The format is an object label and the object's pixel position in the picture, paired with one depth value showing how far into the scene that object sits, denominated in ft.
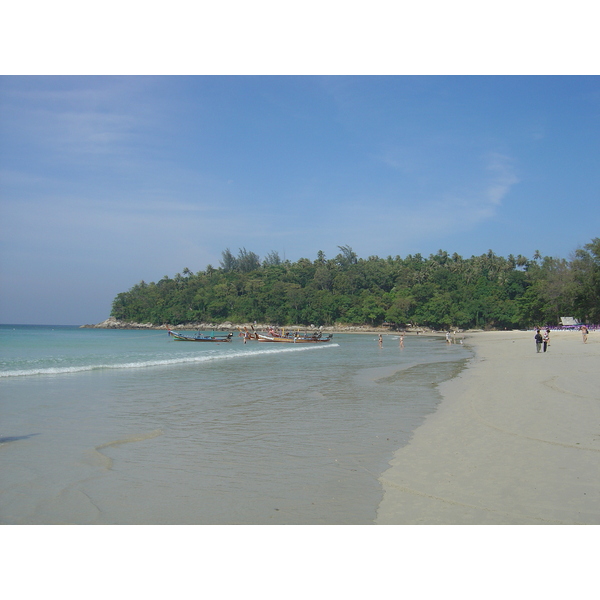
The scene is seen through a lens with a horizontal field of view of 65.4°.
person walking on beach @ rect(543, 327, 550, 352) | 99.80
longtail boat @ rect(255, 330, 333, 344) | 201.78
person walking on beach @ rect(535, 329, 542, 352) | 99.77
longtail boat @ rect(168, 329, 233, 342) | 209.91
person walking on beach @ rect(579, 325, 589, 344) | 119.14
